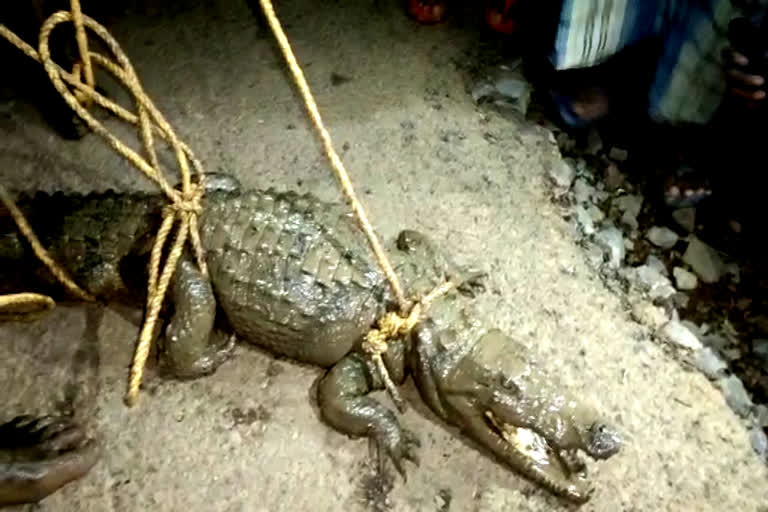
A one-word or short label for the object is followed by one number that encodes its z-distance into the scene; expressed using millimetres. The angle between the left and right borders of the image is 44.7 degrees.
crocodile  2164
